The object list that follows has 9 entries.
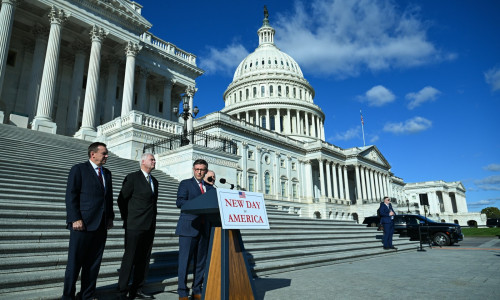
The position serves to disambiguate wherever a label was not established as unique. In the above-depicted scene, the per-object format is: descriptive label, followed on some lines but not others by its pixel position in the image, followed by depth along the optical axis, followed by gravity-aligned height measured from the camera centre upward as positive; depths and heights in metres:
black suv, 16.62 -0.59
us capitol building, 19.98 +11.49
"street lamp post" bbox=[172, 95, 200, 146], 16.73 +5.74
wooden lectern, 3.84 -0.55
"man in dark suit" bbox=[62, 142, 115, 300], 4.06 +0.02
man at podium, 4.82 -0.30
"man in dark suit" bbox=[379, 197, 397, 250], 12.48 -0.07
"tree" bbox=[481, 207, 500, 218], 131.39 +3.34
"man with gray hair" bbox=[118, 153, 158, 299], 4.73 -0.03
